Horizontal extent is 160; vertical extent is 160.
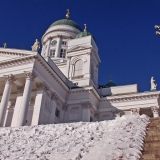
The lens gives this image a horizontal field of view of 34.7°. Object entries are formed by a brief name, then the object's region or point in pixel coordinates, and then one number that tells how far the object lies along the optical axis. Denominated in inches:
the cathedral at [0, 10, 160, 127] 1123.9
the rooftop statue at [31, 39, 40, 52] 1171.6
